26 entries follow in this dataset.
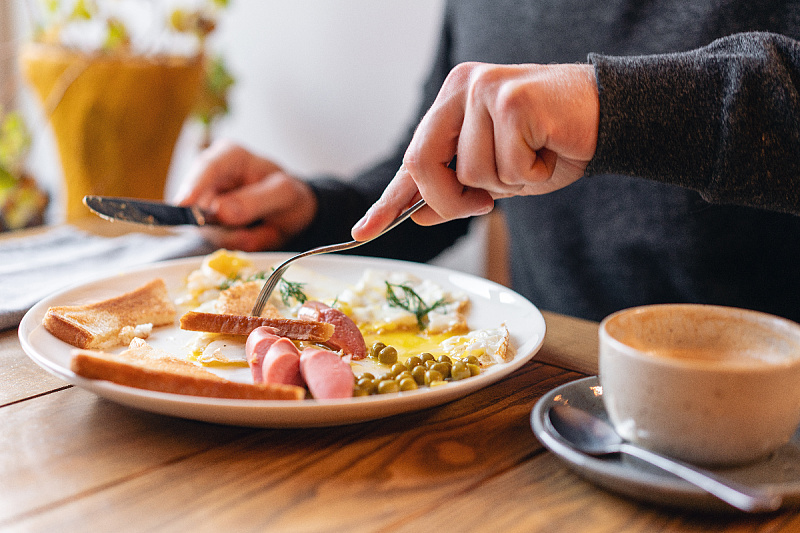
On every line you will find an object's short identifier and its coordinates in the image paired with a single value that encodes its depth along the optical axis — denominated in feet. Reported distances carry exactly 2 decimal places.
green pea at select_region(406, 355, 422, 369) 3.16
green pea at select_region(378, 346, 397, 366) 3.35
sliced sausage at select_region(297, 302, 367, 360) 3.46
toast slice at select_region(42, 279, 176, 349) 3.37
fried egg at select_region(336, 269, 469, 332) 3.96
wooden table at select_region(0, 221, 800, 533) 2.16
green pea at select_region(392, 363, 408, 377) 3.05
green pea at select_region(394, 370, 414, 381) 2.94
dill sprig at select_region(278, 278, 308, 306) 4.31
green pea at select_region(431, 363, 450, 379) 3.05
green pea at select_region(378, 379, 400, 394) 2.80
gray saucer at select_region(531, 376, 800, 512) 2.08
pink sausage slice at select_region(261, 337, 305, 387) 2.80
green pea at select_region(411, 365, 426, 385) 3.02
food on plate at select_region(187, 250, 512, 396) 3.05
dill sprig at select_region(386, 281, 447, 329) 4.08
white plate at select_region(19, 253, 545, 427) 2.43
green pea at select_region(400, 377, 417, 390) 2.87
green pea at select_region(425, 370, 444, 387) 2.98
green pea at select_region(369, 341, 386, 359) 3.44
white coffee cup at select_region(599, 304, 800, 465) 2.04
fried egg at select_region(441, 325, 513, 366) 3.34
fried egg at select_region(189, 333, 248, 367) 3.33
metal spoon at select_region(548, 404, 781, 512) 1.85
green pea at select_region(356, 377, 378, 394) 2.82
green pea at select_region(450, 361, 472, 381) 3.01
